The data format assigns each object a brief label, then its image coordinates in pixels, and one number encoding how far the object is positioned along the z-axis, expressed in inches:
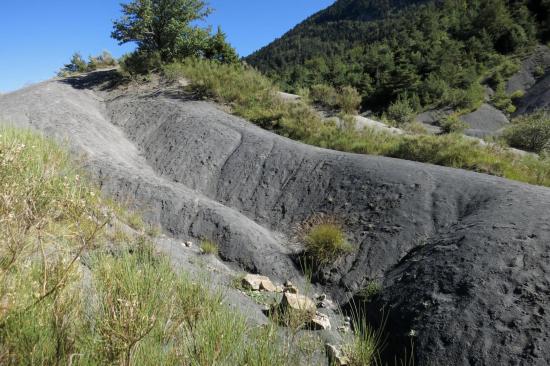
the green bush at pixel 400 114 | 847.1
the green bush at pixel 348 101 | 570.9
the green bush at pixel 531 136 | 589.3
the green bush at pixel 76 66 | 812.6
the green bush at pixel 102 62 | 824.2
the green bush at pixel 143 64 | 627.2
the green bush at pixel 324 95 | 594.8
